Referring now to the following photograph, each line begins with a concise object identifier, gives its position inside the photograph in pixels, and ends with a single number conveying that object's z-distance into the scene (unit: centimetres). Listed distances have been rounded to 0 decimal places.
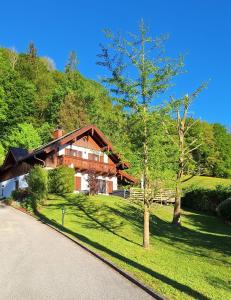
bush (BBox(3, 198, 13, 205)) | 2104
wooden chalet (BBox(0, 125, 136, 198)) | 2507
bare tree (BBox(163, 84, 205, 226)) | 1774
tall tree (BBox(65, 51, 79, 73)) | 5946
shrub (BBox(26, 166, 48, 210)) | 1892
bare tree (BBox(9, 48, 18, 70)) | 5027
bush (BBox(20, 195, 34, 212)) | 1839
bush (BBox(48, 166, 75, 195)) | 2186
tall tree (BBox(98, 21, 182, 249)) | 1146
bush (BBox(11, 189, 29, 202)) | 2134
